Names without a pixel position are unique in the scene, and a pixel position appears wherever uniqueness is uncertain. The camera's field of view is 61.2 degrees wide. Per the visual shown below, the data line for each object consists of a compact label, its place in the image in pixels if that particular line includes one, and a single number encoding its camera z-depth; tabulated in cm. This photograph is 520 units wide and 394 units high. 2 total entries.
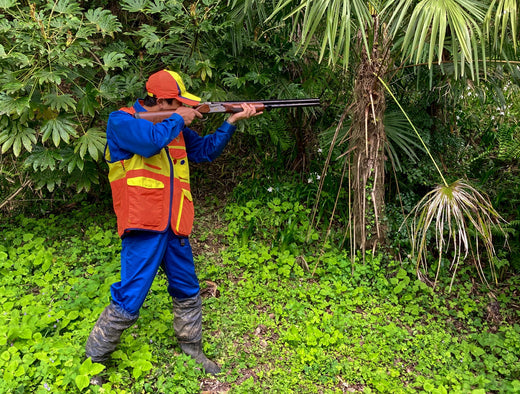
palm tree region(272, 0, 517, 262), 284
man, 265
